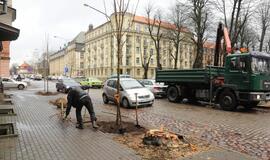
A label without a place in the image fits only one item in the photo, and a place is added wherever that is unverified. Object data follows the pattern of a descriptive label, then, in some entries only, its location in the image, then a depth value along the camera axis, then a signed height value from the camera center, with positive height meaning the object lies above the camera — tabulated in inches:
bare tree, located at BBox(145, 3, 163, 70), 1213.3 +402.5
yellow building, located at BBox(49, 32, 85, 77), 2706.3 +334.2
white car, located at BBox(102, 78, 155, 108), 413.0 -35.5
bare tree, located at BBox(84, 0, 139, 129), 235.6 +68.0
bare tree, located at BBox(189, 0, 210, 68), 873.7 +282.4
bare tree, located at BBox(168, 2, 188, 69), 1093.0 +324.5
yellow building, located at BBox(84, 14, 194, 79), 2051.4 +279.3
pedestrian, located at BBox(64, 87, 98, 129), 247.0 -32.2
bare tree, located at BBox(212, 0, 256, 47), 713.7 +272.8
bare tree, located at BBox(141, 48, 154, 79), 2058.6 +259.2
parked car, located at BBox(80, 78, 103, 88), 1040.4 -30.3
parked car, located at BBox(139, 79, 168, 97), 576.2 -36.6
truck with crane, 379.1 -7.8
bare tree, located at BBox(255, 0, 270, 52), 984.9 +325.3
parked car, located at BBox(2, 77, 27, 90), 926.6 -39.6
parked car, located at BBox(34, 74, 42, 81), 2240.5 -10.1
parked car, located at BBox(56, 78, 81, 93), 759.4 -30.9
